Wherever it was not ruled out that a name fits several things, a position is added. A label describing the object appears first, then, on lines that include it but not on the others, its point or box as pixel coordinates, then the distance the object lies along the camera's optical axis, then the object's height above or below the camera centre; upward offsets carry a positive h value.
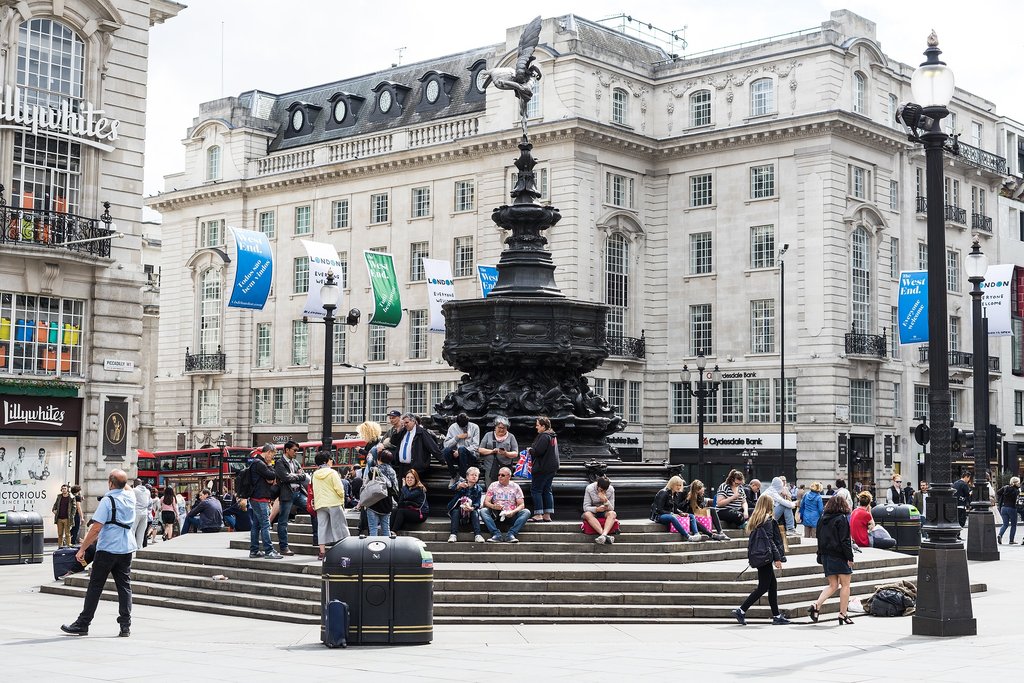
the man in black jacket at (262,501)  20.44 -0.74
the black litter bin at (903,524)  28.61 -1.42
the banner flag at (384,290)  43.06 +5.01
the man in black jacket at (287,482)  20.80 -0.47
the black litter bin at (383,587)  15.05 -1.46
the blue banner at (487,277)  39.34 +5.02
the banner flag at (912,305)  47.19 +5.07
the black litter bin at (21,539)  28.95 -1.87
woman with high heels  18.09 -1.24
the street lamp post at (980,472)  28.04 -0.32
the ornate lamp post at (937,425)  15.97 +0.36
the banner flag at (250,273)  37.25 +4.73
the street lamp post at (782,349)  52.66 +3.93
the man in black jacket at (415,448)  21.34 +0.06
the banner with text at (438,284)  44.16 +5.32
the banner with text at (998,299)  35.78 +4.08
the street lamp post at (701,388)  47.72 +2.76
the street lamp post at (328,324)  26.65 +2.55
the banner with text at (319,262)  38.09 +5.22
